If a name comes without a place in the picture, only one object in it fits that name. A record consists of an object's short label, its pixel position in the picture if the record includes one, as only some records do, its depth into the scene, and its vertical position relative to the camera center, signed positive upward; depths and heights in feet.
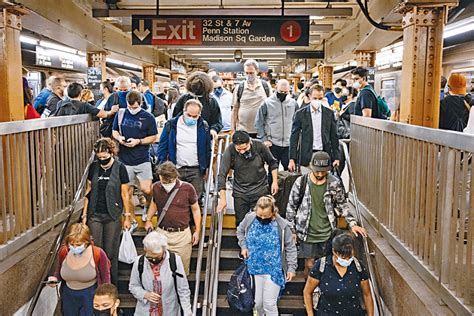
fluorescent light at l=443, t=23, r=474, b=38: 25.67 +3.57
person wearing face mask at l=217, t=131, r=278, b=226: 17.13 -2.26
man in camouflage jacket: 15.79 -3.12
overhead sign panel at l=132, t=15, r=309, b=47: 26.91 +3.46
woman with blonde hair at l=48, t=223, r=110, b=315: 14.16 -4.56
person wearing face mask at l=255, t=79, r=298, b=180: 19.83 -0.67
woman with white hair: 14.52 -4.94
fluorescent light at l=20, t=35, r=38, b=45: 35.65 +4.08
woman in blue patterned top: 15.17 -4.26
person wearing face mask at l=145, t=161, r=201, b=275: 16.30 -3.37
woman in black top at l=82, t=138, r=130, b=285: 16.25 -2.90
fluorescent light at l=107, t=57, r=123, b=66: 51.20 +3.89
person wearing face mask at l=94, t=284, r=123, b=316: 13.06 -4.81
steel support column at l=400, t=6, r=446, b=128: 15.64 +1.14
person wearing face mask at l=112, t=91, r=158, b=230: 18.48 -1.30
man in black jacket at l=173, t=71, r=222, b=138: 19.51 +0.06
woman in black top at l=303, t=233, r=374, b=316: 13.80 -4.69
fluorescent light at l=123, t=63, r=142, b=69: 59.84 +3.97
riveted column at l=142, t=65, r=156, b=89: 54.23 +2.76
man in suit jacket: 18.45 -1.04
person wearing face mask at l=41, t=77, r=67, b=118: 20.20 +0.20
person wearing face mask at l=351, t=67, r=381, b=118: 19.76 +0.18
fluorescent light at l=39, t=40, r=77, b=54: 39.06 +4.14
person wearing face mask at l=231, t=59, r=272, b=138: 21.62 -0.06
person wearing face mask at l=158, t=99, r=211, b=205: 18.25 -1.46
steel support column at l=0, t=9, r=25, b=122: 16.05 +1.04
